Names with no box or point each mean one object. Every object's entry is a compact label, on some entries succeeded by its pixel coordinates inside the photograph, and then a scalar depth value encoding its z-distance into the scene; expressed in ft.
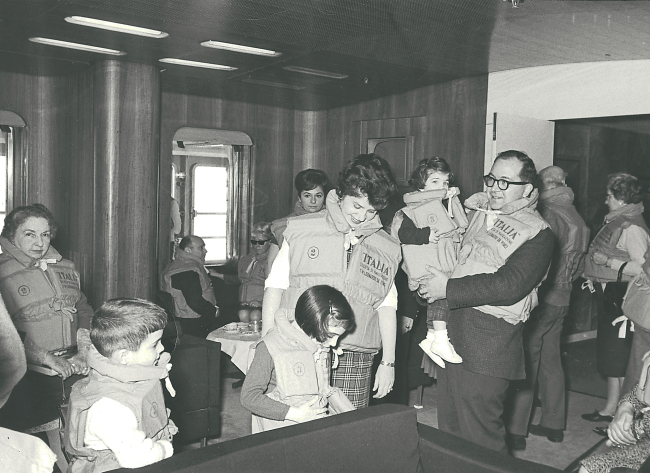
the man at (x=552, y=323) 14.38
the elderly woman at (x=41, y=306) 12.14
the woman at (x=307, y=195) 15.85
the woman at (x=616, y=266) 15.89
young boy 7.00
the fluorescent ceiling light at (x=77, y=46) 17.24
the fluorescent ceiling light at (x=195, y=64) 19.44
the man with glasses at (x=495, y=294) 9.59
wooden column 19.62
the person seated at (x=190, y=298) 19.75
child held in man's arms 11.28
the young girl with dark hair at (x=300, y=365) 8.38
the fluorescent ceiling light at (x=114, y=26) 15.01
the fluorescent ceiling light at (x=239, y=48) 17.16
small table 15.67
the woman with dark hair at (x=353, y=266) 9.52
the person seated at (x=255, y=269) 20.86
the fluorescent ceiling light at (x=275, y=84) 22.59
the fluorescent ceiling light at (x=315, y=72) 20.22
